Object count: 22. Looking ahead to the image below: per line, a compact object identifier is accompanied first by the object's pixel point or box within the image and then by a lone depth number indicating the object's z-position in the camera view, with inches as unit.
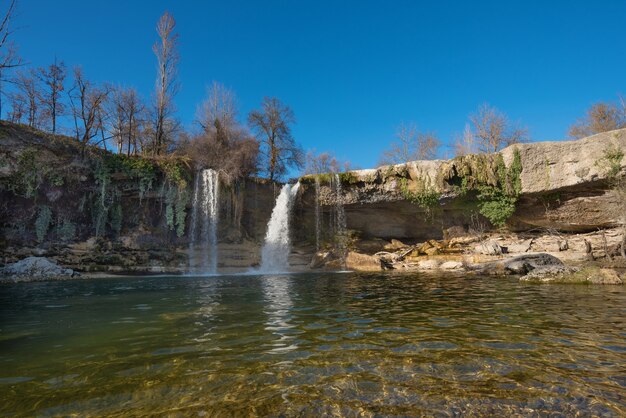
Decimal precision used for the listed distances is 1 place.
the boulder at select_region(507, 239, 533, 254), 790.5
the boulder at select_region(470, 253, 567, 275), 547.2
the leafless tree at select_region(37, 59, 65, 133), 861.2
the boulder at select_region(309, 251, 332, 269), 898.1
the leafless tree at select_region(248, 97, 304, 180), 1126.4
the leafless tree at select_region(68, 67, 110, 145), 838.8
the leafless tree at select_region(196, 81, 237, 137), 981.8
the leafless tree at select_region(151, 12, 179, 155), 1015.4
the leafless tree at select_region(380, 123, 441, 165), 1462.8
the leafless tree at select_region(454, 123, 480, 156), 1359.5
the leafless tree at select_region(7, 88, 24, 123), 935.3
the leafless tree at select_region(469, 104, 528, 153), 1278.3
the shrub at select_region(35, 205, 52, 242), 738.2
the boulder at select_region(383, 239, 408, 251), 965.2
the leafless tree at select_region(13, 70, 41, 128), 877.2
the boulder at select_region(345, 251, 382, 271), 832.9
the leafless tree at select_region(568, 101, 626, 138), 1084.5
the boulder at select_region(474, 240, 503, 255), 768.6
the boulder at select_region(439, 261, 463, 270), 728.0
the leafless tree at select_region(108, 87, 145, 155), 970.2
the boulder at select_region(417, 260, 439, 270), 775.7
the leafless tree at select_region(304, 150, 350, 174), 1706.4
